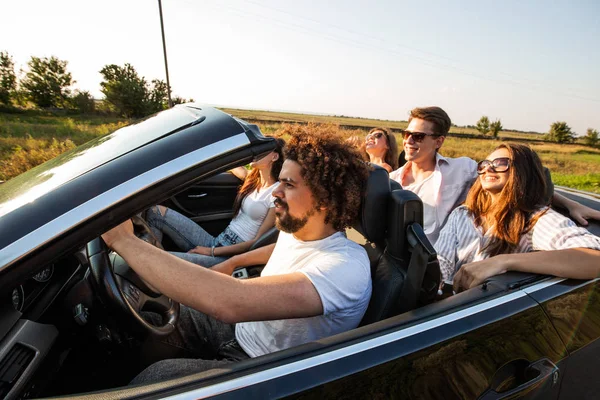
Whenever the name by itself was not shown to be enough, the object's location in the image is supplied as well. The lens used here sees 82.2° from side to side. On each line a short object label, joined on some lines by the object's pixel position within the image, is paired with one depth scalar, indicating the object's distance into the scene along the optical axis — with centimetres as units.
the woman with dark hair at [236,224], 289
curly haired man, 116
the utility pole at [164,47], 1346
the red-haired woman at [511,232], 150
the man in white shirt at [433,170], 273
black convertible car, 92
